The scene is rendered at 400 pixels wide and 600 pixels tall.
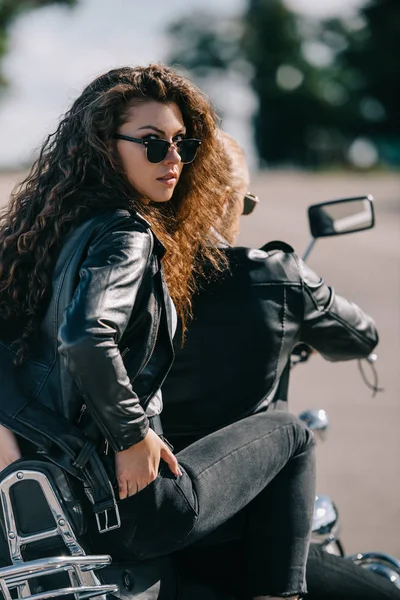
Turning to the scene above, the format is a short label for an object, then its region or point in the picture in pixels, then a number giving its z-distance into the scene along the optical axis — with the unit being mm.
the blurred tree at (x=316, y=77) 56500
